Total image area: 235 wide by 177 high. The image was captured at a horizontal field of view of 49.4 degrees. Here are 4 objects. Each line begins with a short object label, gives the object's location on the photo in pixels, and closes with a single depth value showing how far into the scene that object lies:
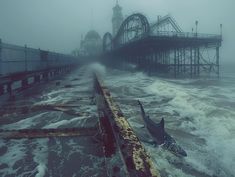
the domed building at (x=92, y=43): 192.62
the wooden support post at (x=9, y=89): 16.83
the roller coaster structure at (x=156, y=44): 47.22
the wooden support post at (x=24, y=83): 21.19
